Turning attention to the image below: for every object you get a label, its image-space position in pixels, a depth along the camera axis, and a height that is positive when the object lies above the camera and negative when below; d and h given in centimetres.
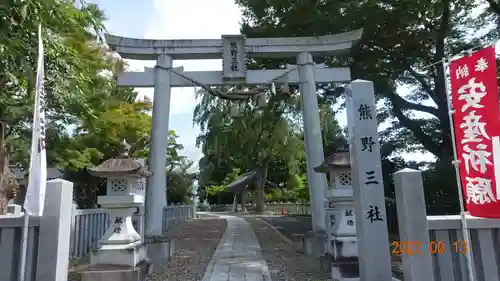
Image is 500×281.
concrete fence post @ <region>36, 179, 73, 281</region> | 352 -27
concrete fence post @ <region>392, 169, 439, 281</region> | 341 -29
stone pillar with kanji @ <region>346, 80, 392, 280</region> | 426 +15
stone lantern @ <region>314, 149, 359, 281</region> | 597 -35
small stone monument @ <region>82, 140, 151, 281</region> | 606 -48
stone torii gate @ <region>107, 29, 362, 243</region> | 850 +307
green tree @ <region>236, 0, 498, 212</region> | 965 +436
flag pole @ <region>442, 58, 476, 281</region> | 333 -43
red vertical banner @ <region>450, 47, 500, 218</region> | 337 +62
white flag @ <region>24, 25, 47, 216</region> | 384 +53
